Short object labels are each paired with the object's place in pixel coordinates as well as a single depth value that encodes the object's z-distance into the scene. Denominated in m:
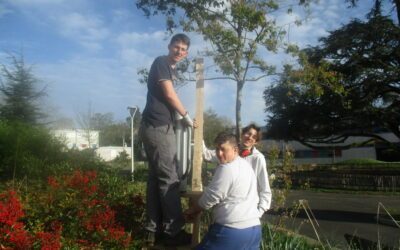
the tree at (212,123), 48.47
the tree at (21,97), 15.86
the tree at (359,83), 30.83
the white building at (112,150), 51.77
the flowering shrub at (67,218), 3.98
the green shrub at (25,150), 9.45
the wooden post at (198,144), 4.40
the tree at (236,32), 12.93
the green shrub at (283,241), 5.12
